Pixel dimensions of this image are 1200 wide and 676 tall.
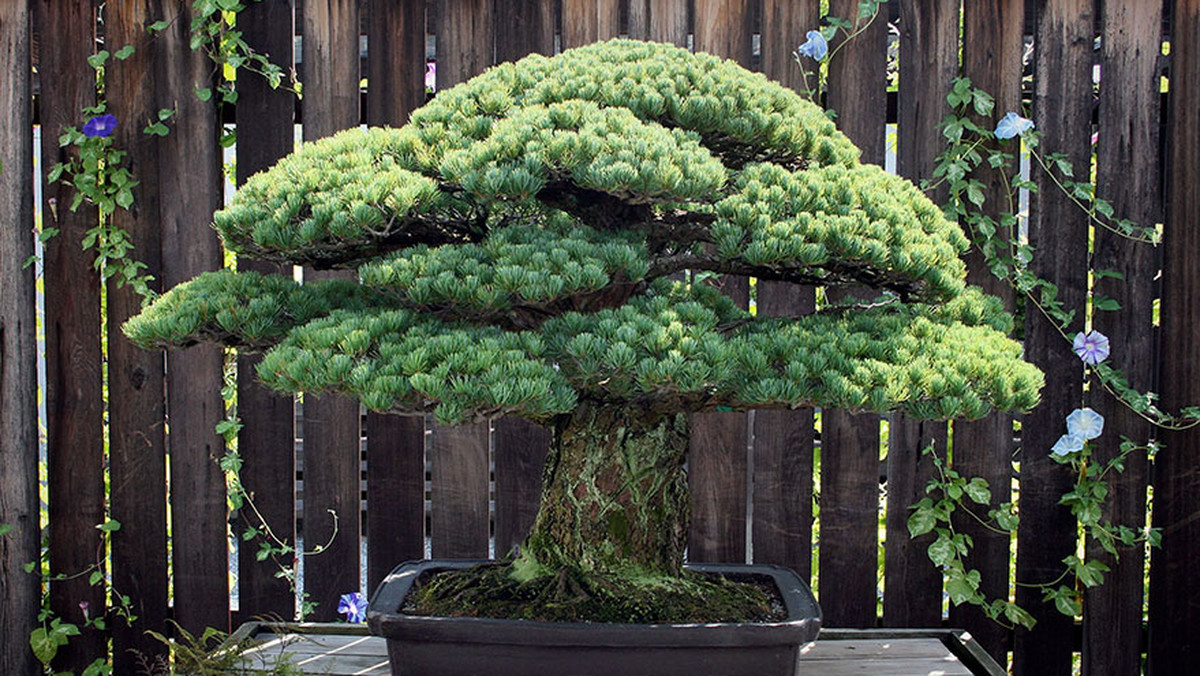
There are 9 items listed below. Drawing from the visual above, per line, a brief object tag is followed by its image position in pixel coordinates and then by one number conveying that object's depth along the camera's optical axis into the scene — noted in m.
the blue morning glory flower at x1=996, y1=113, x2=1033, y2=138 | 2.16
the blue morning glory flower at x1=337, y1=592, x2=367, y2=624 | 2.15
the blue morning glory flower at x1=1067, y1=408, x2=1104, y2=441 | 2.18
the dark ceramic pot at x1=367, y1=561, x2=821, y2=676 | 1.42
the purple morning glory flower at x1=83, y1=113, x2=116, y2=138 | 2.23
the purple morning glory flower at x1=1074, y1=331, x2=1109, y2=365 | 2.15
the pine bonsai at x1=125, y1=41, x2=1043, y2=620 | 1.25
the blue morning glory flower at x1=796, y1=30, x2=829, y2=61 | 2.16
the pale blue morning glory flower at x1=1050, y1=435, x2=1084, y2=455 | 2.17
